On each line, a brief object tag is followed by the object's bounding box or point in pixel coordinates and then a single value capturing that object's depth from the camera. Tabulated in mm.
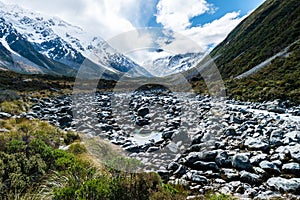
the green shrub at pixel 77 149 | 7047
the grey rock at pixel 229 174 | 6210
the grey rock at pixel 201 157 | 7234
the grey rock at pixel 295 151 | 6641
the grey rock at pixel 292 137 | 7617
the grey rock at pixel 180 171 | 6606
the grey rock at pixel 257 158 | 6816
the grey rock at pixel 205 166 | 6755
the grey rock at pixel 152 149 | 8702
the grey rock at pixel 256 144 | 7704
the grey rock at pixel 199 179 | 6128
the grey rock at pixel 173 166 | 6971
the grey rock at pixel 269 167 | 6293
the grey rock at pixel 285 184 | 5332
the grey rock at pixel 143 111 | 16091
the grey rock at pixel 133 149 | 8744
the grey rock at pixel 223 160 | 6922
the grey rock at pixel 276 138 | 7750
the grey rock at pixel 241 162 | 6625
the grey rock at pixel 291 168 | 6031
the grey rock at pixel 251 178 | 5910
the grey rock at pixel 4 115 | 10488
